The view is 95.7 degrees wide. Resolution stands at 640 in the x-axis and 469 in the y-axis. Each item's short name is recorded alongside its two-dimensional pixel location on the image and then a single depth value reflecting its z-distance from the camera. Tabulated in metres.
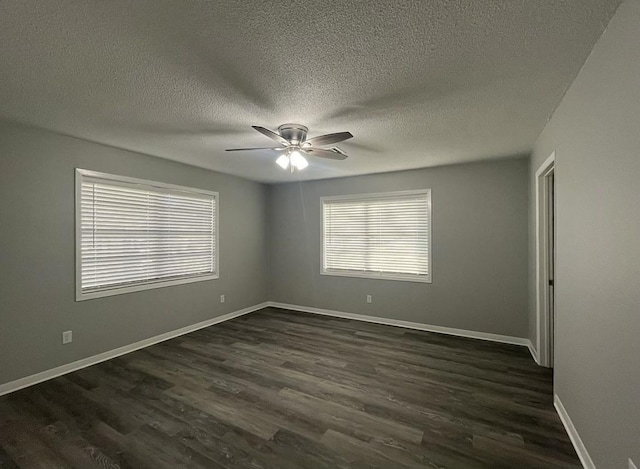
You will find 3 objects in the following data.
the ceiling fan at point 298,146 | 2.57
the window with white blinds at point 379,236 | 4.53
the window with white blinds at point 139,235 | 3.29
